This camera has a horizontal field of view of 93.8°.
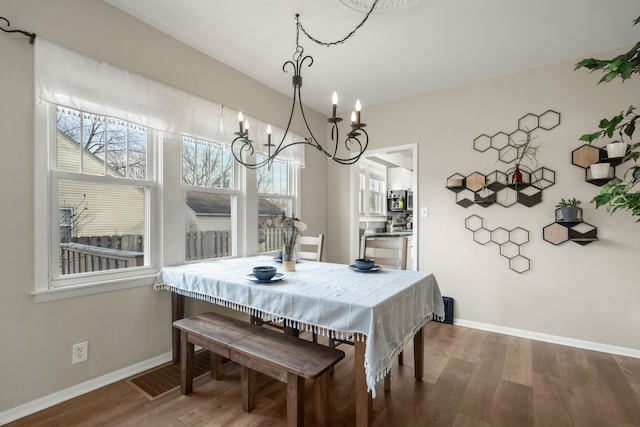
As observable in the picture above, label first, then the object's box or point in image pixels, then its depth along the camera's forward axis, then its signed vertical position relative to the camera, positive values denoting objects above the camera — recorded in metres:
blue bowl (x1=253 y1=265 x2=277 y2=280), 1.89 -0.39
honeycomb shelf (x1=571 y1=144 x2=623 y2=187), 2.59 +0.46
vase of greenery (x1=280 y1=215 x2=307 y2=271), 2.27 -0.21
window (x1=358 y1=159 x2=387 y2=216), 5.29 +0.46
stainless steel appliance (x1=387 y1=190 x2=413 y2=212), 6.34 +0.26
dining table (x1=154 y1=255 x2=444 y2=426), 1.42 -0.51
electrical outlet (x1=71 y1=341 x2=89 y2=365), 1.95 -0.92
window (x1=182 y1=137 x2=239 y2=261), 2.65 +0.14
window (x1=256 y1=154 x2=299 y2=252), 3.37 +0.17
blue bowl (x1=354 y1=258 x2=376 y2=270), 2.17 -0.38
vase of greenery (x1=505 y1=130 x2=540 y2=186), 2.96 +0.52
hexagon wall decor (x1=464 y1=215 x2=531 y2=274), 3.03 -0.29
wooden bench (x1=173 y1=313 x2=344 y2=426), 1.46 -0.75
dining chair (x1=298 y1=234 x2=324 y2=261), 2.85 -0.32
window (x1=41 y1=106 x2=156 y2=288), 1.93 +0.12
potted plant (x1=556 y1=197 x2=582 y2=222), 2.68 +0.02
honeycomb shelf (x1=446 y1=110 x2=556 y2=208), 2.93 +0.35
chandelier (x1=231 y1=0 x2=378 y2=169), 1.61 +0.80
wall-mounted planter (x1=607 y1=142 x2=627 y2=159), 2.47 +0.52
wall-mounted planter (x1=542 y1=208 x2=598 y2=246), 2.71 -0.19
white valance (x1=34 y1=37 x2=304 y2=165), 1.82 +0.84
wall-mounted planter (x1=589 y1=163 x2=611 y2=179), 2.53 +0.35
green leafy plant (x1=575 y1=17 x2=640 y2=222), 1.31 +0.41
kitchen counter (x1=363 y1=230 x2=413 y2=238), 5.56 -0.42
